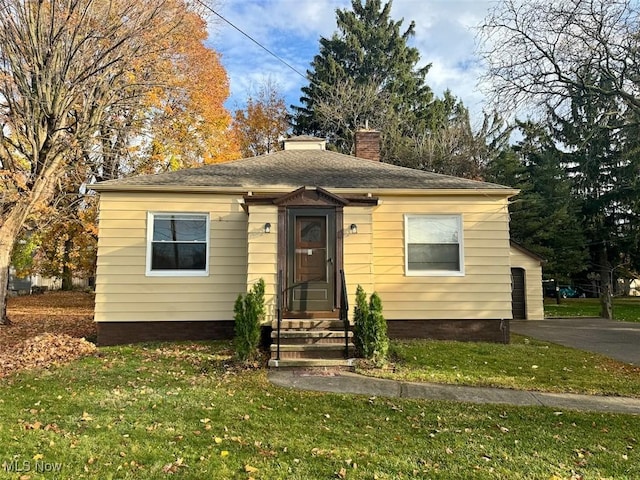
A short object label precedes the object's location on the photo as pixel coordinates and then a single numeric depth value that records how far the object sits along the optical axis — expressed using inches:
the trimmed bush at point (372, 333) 283.4
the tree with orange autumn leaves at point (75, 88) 461.4
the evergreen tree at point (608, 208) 896.3
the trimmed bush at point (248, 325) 274.8
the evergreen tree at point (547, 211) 864.3
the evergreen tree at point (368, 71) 1054.4
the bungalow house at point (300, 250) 338.0
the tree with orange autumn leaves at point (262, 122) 1025.5
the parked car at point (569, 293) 1539.2
